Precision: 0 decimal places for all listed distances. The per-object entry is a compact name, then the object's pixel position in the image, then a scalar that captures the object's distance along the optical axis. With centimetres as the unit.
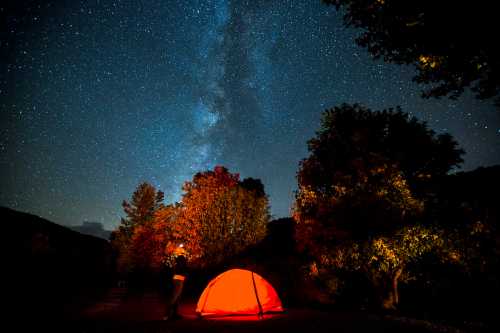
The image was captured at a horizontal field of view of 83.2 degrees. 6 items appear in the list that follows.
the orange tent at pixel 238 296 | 1100
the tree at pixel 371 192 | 1324
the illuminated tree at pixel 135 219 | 4372
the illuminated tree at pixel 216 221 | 2375
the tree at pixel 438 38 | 701
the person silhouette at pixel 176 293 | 1030
